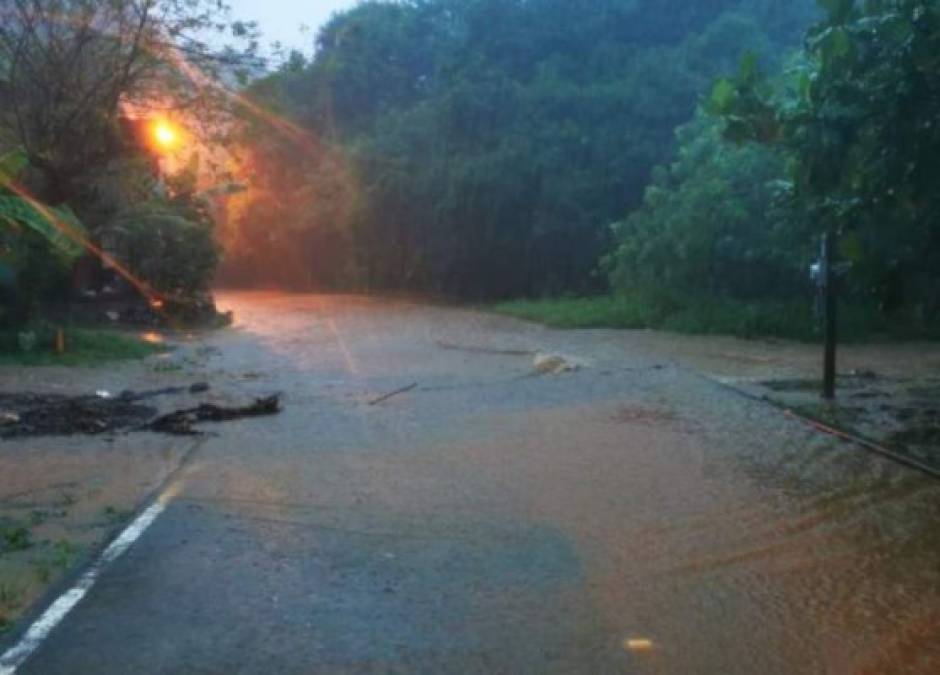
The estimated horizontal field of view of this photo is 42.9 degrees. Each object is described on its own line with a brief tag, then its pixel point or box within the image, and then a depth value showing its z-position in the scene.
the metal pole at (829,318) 14.14
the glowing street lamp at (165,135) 22.84
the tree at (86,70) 19.92
